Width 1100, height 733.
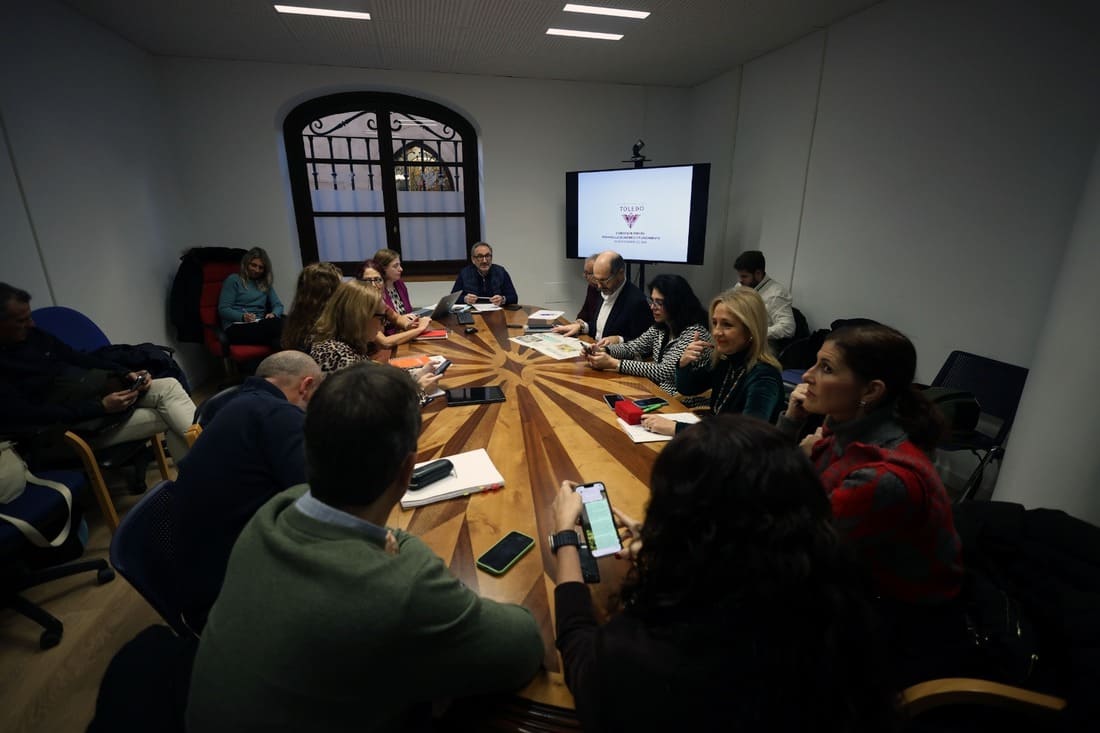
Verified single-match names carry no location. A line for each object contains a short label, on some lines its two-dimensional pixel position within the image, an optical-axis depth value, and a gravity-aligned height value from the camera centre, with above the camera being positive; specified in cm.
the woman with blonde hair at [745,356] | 199 -56
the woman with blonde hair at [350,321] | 232 -48
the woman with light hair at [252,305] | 409 -76
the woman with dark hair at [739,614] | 66 -54
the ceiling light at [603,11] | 328 +132
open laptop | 383 -70
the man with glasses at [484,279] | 489 -61
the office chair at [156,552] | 112 -77
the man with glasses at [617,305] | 335 -59
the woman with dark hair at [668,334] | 254 -61
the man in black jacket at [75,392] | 231 -86
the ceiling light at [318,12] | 332 +132
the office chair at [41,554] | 188 -143
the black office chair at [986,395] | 252 -93
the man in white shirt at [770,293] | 391 -59
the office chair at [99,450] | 239 -118
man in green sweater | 72 -58
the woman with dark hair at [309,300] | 245 -41
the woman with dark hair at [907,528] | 103 -63
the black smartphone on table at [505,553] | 114 -77
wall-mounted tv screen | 466 +3
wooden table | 111 -78
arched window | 515 +37
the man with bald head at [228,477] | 128 -67
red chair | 418 -83
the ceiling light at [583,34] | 378 +135
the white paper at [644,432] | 180 -77
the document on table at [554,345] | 294 -78
